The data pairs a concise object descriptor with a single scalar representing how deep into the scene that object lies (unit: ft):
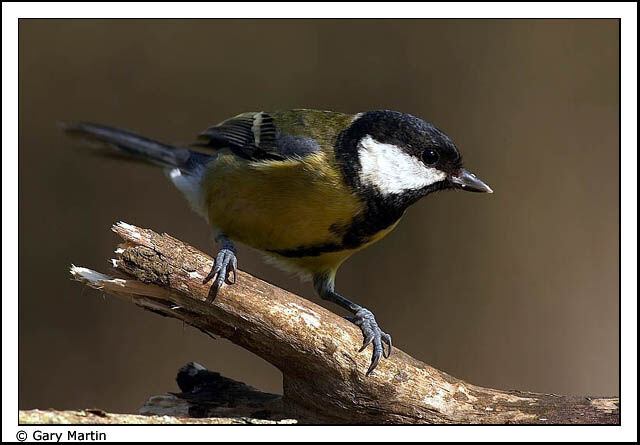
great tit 9.36
